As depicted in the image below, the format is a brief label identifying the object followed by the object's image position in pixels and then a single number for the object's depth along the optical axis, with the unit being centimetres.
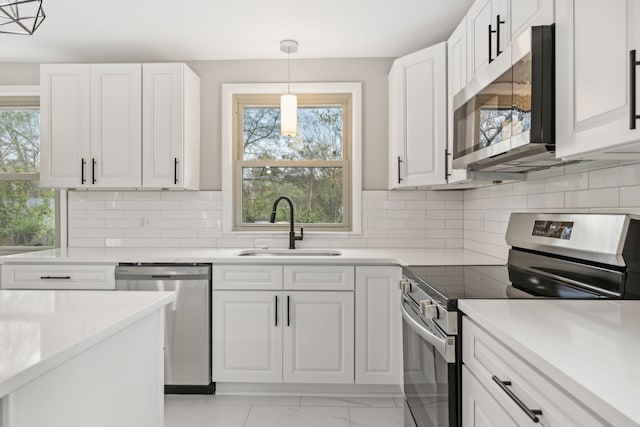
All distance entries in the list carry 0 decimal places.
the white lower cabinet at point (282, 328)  271
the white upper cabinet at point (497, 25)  152
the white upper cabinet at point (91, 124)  304
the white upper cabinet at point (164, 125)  303
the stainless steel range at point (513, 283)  139
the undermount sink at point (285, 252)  315
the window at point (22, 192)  352
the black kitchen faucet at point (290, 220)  318
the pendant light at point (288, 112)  301
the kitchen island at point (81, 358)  88
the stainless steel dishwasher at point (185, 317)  272
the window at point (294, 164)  346
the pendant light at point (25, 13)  252
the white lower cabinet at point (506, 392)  82
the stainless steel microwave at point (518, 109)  140
